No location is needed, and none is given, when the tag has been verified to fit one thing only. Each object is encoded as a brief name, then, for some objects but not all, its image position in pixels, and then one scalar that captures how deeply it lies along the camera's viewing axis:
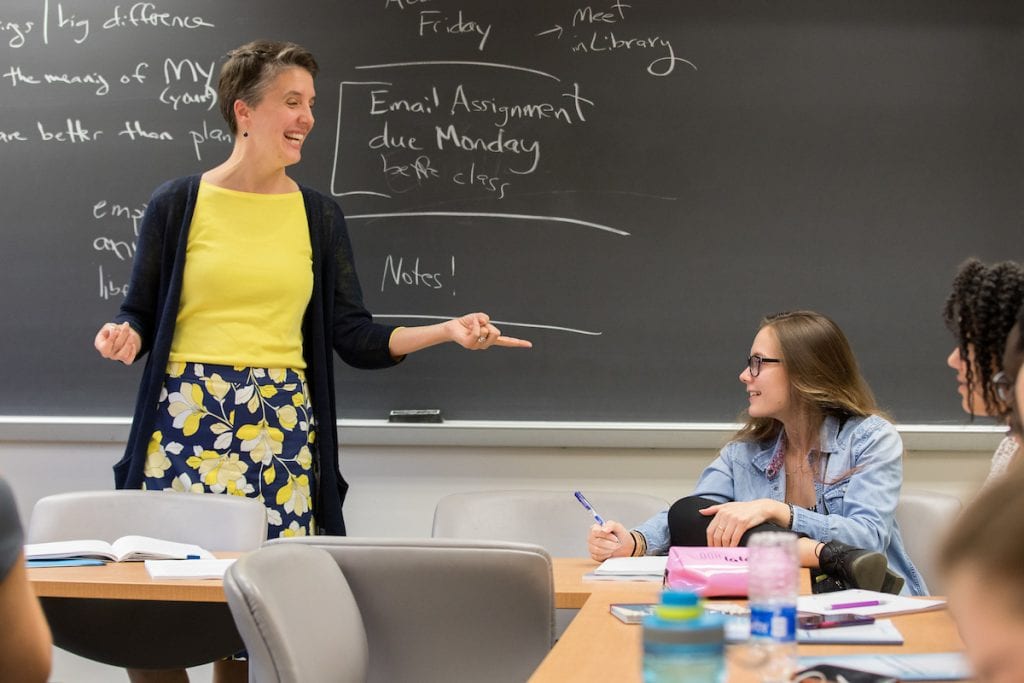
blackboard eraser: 7.94
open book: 5.66
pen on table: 4.22
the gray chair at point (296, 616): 3.78
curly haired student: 5.13
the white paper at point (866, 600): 4.15
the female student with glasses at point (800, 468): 5.64
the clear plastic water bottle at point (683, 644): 2.34
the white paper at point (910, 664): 3.24
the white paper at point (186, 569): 5.19
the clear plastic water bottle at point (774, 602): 3.24
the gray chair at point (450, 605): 4.38
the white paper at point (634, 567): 5.11
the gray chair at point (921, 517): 6.41
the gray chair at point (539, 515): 6.80
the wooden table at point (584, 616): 3.43
